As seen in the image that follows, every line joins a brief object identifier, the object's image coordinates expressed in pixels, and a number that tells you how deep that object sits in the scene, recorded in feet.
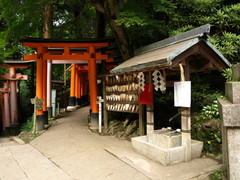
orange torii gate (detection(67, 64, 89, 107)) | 59.77
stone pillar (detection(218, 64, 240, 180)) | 8.71
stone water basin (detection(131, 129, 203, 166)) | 14.78
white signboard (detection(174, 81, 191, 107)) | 14.62
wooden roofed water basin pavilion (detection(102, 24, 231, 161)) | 14.21
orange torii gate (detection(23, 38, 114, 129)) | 30.96
